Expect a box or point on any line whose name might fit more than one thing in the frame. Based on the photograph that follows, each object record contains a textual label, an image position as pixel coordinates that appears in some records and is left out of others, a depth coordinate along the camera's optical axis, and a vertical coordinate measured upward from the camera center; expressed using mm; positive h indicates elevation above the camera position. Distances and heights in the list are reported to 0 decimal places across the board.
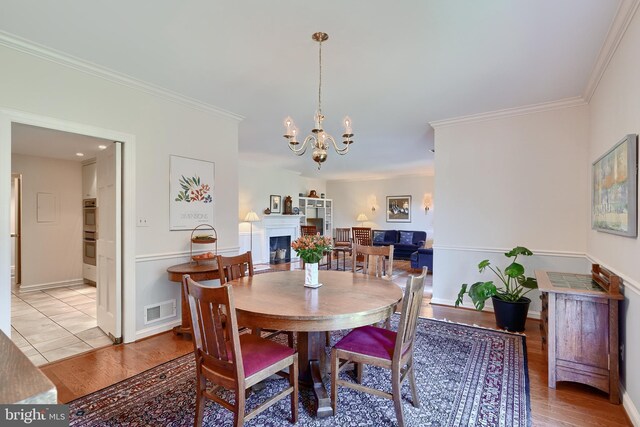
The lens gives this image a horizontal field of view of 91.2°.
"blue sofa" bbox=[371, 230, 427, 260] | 8169 -806
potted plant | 3311 -950
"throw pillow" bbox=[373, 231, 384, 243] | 9195 -755
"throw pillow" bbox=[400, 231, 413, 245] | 8736 -738
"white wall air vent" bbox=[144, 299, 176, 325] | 3234 -1065
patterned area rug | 1905 -1269
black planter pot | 3314 -1088
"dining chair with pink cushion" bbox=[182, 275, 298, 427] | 1573 -826
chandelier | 2559 +630
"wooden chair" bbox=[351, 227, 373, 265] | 8656 -681
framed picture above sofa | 9633 +90
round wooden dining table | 1721 -567
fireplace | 7971 -571
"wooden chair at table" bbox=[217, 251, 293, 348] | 2553 -495
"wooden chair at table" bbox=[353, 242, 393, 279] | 2977 -457
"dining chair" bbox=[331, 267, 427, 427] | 1796 -856
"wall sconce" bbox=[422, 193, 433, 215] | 9227 +279
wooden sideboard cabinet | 2148 -873
